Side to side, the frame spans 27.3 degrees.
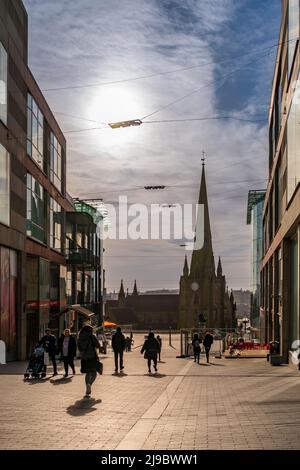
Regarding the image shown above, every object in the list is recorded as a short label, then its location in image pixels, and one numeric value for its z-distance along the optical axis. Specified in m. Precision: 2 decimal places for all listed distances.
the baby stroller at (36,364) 16.81
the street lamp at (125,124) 22.33
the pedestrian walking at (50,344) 17.98
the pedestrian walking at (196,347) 26.45
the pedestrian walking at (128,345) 47.86
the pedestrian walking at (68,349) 17.53
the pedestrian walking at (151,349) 19.78
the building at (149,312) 161.50
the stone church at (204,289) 117.94
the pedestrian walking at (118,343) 20.12
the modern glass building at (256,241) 92.56
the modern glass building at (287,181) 22.20
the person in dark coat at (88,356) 13.00
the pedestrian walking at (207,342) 26.54
